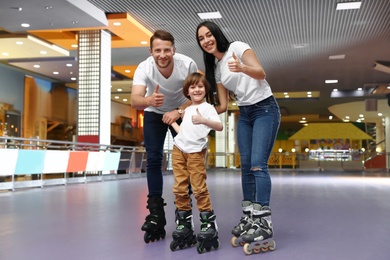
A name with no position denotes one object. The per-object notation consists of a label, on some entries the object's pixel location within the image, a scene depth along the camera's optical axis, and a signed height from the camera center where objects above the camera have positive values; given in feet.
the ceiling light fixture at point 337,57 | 49.55 +10.24
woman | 8.84 +0.87
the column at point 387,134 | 85.34 +3.65
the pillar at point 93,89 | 37.52 +5.30
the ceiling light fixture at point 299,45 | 44.75 +10.38
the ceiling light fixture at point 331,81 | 65.10 +10.16
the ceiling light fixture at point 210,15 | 34.73 +10.35
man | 8.96 +1.06
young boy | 8.46 -0.10
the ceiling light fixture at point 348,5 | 32.65 +10.38
